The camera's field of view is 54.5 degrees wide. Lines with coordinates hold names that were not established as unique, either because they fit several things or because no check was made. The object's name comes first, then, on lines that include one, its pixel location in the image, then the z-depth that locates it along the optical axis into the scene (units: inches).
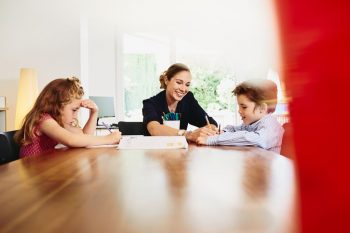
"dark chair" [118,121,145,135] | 94.5
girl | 59.6
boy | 57.3
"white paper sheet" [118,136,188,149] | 53.0
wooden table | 14.7
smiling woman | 88.4
